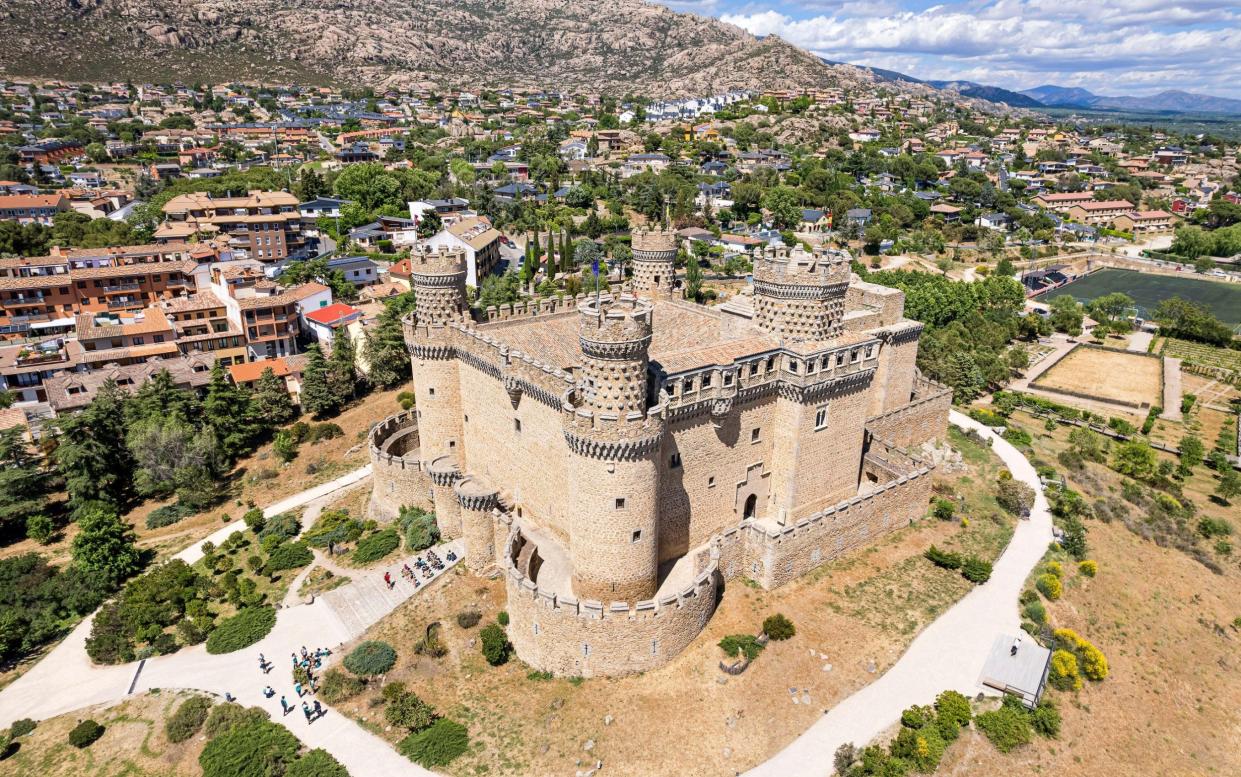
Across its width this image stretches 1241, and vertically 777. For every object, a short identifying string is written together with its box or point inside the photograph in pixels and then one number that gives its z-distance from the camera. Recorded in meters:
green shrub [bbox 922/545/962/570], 44.84
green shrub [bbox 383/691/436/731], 35.22
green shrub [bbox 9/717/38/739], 39.62
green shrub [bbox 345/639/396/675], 39.19
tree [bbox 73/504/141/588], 52.41
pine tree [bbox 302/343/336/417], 74.06
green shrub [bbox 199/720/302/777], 33.50
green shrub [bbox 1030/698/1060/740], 34.34
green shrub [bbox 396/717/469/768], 33.34
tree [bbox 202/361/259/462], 70.00
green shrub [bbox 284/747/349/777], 32.84
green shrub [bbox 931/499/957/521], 50.22
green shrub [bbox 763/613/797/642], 38.16
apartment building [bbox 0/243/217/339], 89.62
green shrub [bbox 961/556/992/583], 43.66
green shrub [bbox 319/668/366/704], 37.78
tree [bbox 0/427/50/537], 60.94
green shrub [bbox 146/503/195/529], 61.88
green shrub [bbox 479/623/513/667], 38.44
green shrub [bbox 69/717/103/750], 37.97
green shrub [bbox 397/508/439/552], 48.66
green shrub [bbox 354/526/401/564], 49.31
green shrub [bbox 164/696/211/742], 37.00
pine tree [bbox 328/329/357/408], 75.62
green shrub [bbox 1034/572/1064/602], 42.75
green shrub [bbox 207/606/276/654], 43.22
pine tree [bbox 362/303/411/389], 77.88
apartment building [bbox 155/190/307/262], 113.31
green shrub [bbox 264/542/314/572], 50.41
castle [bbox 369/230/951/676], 35.97
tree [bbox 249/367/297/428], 73.31
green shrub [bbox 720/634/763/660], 37.06
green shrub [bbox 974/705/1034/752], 33.22
